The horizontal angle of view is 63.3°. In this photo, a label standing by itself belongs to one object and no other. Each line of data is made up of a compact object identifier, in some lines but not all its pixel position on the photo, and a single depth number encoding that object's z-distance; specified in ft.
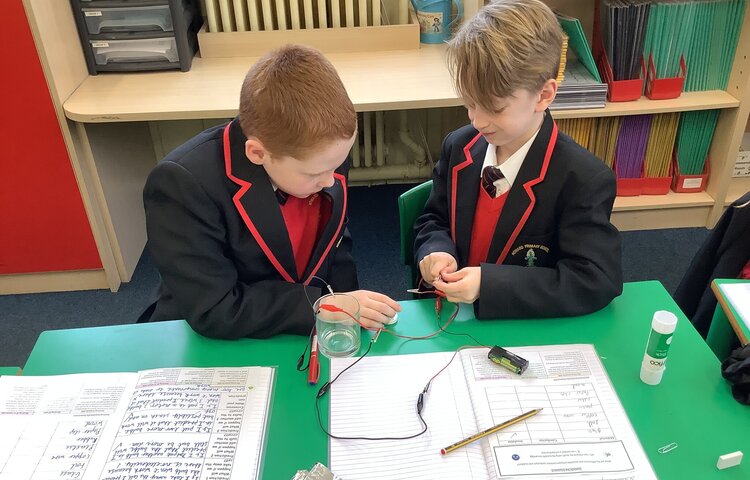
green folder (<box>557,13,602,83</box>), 7.11
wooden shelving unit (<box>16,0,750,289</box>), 6.54
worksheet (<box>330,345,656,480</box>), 2.84
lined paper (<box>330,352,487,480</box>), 2.86
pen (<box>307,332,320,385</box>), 3.32
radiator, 7.81
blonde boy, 3.67
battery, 3.32
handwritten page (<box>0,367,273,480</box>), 2.87
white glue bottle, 3.06
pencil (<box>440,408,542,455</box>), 2.92
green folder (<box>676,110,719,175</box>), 8.04
